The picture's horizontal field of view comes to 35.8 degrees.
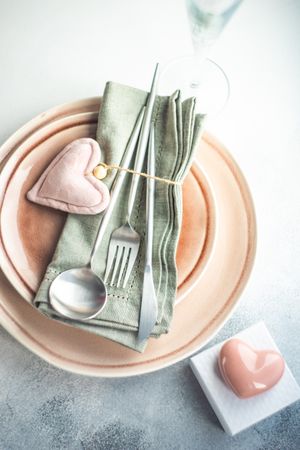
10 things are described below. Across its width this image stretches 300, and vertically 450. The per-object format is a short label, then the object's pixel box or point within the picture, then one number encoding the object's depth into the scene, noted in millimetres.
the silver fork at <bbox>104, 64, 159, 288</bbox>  503
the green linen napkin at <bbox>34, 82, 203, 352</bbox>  485
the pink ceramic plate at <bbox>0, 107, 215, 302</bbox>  510
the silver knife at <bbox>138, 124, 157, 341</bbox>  481
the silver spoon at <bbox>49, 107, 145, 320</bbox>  484
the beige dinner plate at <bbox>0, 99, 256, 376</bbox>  506
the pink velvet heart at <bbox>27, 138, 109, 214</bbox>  506
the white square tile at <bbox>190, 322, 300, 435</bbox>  547
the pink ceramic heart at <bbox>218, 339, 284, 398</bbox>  535
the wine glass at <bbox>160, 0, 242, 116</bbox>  679
